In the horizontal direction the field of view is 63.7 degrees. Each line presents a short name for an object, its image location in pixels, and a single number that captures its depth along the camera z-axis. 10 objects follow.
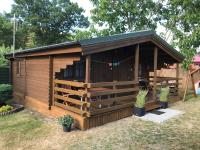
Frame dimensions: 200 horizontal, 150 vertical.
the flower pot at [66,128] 4.92
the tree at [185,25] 10.46
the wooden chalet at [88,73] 5.11
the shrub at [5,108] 6.83
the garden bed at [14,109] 6.76
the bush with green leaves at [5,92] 8.22
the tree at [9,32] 22.31
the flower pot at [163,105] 7.07
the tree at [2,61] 11.81
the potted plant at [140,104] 5.95
